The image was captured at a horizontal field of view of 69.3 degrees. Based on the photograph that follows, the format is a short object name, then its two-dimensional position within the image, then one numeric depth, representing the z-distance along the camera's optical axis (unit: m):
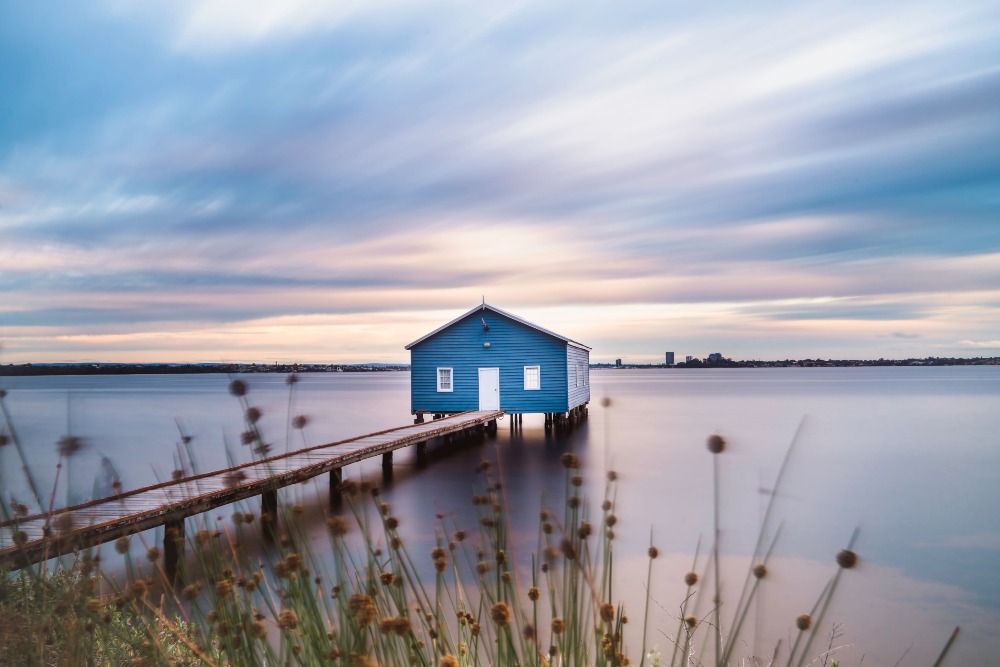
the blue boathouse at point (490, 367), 26.89
